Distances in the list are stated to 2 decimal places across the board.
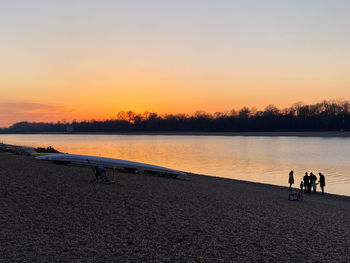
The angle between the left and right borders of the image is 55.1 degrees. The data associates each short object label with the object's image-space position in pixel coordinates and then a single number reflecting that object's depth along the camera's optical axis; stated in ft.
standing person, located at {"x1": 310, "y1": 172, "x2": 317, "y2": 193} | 65.82
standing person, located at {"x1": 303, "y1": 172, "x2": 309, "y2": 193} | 65.77
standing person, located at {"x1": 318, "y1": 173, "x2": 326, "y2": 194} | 65.51
